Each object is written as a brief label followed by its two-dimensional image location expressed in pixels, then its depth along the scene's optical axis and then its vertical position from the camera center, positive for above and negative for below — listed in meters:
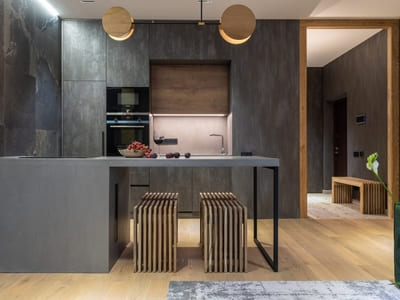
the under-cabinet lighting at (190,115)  5.39 +0.59
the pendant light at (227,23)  2.90 +1.11
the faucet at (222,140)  5.53 +0.20
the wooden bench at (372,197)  5.41 -0.71
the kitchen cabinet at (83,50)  4.90 +1.46
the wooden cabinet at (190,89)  5.28 +0.98
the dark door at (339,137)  7.78 +0.35
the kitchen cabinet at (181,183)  4.97 -0.45
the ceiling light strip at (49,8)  4.28 +1.88
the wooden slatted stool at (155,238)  2.77 -0.71
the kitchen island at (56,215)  2.72 -0.50
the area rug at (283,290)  2.26 -0.95
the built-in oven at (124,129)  4.95 +0.34
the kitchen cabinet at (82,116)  4.89 +0.51
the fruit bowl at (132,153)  2.91 -0.01
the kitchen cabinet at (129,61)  4.93 +1.32
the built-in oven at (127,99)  4.95 +0.77
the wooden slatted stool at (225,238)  2.77 -0.70
